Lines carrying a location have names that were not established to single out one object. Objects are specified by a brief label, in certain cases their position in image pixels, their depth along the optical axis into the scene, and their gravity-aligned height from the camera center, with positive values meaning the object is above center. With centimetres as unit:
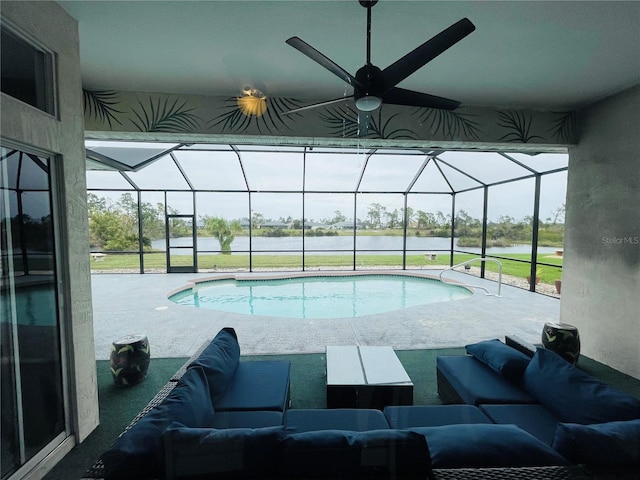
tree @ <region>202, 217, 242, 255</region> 1200 -18
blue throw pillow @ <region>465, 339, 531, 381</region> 218 -107
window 165 +97
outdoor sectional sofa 107 -91
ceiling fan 161 +100
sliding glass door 171 -61
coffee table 225 -128
